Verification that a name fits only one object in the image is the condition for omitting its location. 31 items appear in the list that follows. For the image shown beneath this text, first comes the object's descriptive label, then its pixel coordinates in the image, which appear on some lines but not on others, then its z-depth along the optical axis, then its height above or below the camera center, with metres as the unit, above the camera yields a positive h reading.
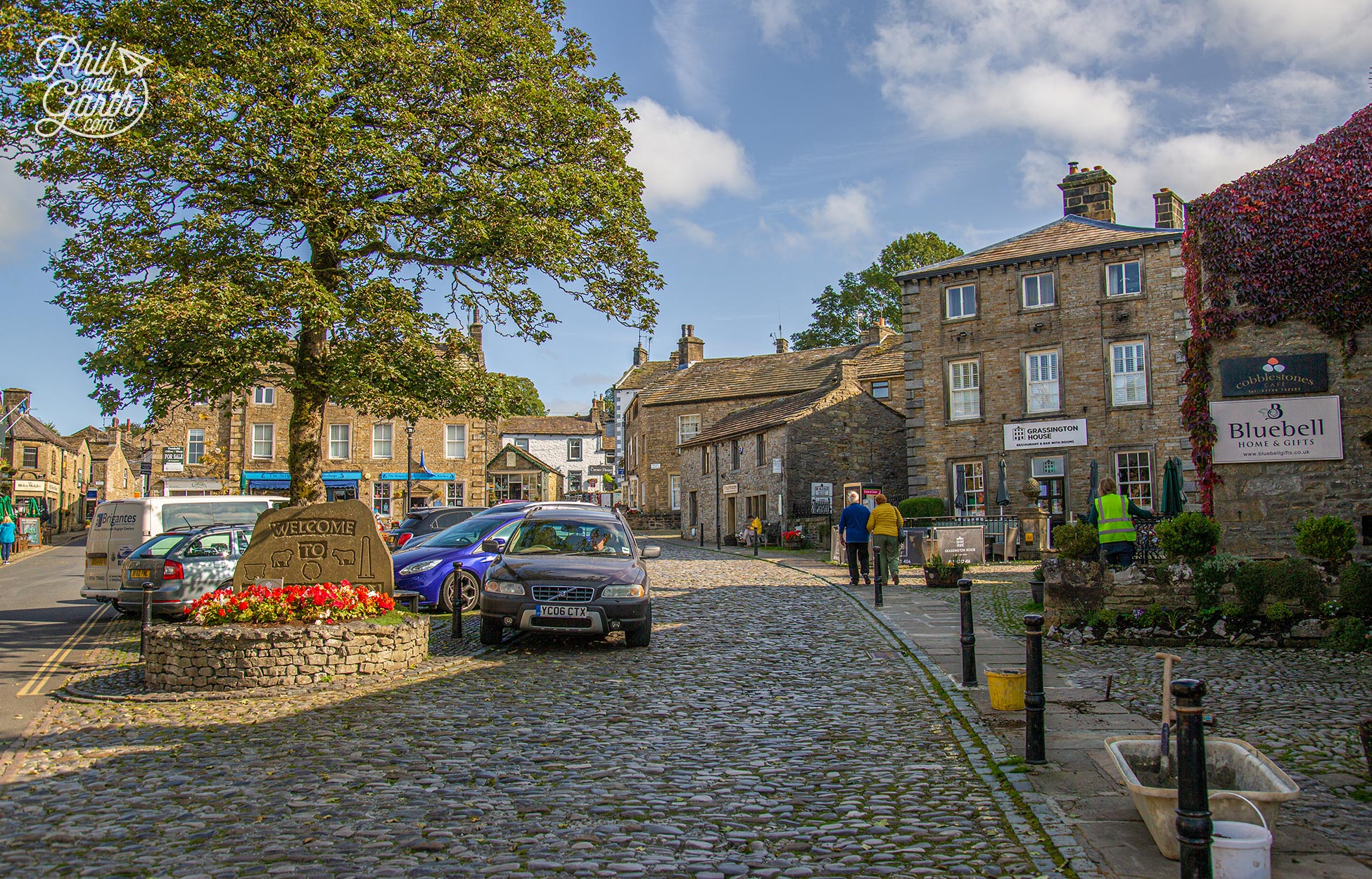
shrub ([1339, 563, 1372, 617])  10.34 -1.02
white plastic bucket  4.09 -1.52
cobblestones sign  13.72 +1.72
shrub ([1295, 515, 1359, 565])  11.07 -0.50
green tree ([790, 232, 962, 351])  63.38 +14.39
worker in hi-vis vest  13.57 -0.39
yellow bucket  7.79 -1.53
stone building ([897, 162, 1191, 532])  27.97 +4.23
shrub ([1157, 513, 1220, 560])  11.48 -0.47
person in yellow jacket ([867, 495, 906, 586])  17.30 -0.52
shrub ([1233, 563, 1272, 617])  10.80 -1.02
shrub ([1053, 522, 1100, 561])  12.98 -0.58
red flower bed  10.16 -1.04
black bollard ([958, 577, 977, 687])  8.93 -1.35
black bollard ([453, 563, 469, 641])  12.46 -1.36
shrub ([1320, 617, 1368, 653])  10.17 -1.49
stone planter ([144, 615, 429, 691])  9.45 -1.45
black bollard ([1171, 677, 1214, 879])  3.89 -1.23
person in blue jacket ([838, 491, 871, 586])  18.64 -0.63
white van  16.55 -0.21
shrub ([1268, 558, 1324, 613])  10.69 -0.97
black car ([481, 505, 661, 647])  10.94 -1.01
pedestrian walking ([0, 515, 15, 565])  30.31 -0.82
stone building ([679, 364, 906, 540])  34.69 +1.89
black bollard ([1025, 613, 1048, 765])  6.27 -1.34
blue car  15.09 -0.98
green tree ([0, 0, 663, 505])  11.43 +4.04
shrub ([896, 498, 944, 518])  29.17 -0.24
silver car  13.98 -0.84
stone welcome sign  11.31 -0.47
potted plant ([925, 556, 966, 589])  18.08 -1.36
